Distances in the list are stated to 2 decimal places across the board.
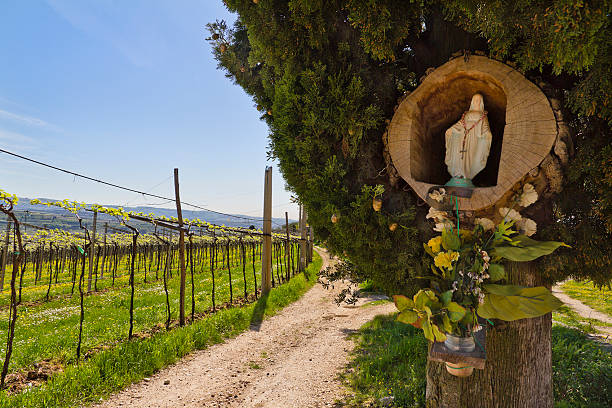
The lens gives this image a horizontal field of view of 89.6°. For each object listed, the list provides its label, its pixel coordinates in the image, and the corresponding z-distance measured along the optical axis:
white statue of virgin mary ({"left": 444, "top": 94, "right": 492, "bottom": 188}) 2.22
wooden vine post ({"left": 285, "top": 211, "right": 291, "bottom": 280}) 13.80
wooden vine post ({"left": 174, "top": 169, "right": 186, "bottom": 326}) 7.00
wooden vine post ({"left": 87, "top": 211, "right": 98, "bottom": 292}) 10.24
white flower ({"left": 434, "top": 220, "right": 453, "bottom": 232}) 1.90
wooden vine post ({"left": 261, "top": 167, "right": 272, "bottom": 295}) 9.88
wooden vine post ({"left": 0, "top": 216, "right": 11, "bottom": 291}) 12.33
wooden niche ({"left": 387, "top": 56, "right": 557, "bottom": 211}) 1.86
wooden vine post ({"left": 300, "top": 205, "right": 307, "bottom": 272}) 15.45
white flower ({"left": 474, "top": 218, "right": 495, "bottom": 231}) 1.92
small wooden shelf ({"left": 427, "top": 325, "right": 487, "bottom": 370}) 1.76
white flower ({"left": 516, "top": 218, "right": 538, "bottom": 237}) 1.88
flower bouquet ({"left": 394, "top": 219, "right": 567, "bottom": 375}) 1.65
